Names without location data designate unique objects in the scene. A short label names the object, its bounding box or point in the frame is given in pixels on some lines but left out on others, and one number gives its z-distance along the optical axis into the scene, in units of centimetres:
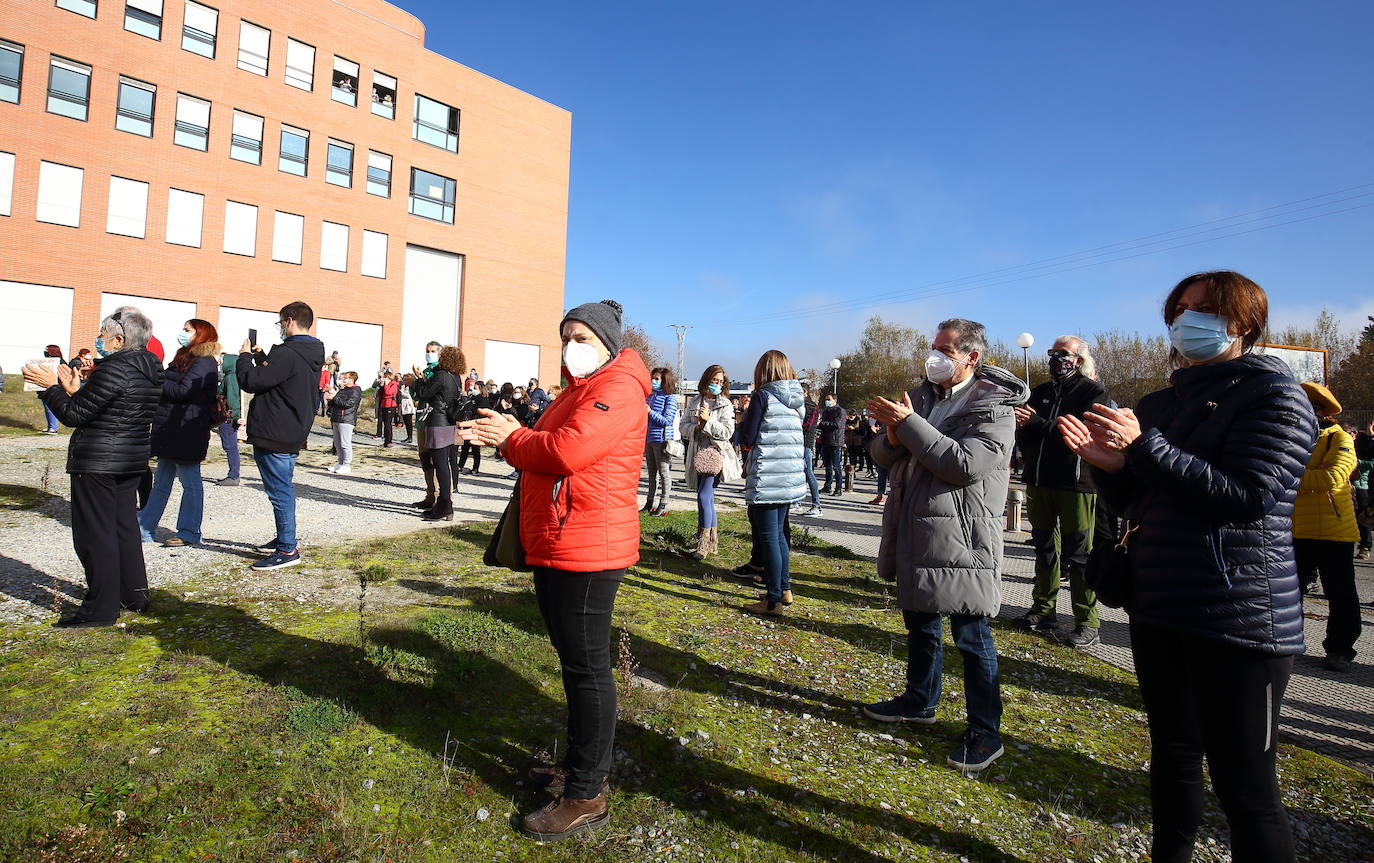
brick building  2430
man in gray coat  326
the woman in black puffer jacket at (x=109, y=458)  431
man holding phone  585
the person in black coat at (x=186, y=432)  625
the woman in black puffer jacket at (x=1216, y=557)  206
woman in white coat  754
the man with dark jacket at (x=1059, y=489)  534
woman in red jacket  264
